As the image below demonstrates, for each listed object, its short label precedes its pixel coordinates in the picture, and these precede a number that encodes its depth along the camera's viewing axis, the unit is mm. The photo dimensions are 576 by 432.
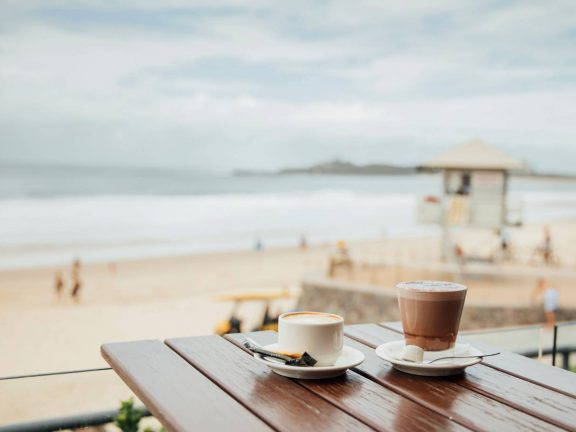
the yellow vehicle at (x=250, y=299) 8133
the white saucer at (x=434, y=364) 1211
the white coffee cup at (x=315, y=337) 1186
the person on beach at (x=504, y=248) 13016
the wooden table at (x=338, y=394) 986
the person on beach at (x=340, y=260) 10094
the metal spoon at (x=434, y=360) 1234
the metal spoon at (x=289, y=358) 1182
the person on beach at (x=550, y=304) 7938
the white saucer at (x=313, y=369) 1166
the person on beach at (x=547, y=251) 12898
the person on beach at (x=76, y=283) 12930
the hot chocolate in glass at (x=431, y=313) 1206
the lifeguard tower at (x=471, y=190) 10852
